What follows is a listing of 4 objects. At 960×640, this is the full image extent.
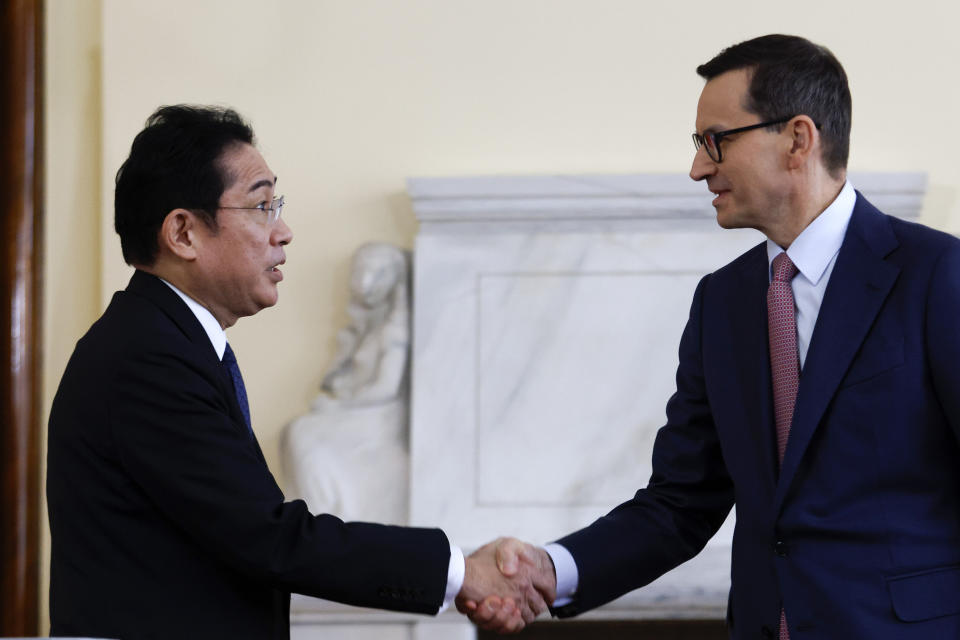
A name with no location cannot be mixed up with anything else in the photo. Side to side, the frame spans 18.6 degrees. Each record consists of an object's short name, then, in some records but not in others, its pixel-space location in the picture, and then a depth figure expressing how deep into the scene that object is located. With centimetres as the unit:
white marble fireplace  482
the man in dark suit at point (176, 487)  336
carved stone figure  480
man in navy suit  334
